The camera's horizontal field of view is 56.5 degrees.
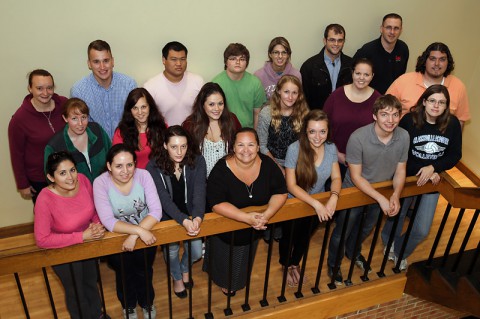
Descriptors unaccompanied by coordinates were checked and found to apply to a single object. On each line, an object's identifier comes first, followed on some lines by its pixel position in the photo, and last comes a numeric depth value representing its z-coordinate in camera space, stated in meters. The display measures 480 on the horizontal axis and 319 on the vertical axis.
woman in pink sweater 2.30
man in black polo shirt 4.33
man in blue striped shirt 3.31
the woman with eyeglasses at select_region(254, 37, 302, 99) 3.80
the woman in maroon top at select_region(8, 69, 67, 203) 3.11
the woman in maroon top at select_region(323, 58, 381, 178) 3.29
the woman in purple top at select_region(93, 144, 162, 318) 2.43
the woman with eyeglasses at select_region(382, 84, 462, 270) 2.94
